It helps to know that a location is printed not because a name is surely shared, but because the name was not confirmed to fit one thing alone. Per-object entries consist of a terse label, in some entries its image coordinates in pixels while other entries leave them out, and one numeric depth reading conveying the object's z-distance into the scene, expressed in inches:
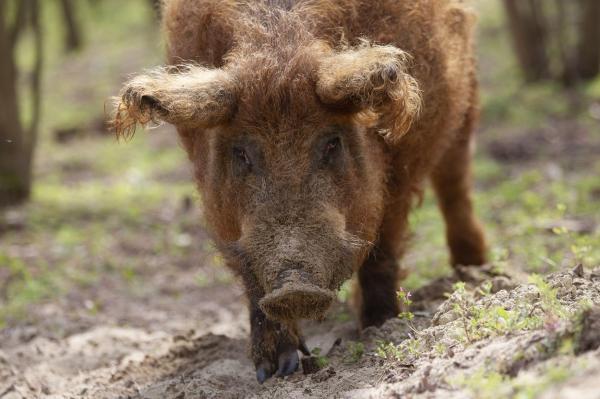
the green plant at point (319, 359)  345.1
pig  320.5
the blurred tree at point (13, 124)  726.5
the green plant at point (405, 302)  308.5
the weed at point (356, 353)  343.6
